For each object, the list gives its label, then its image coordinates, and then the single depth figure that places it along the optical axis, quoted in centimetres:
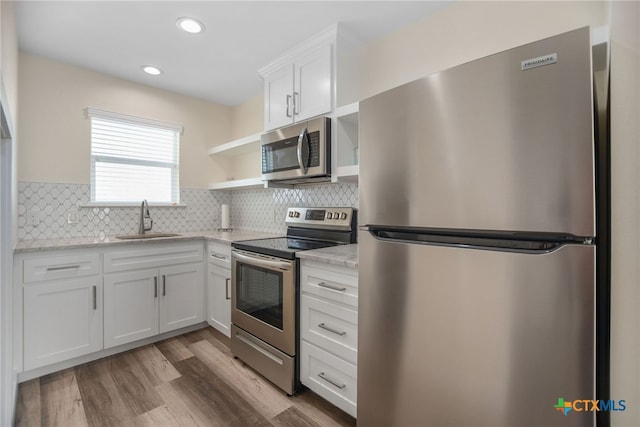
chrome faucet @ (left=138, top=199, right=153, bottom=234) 288
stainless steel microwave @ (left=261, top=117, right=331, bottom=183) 206
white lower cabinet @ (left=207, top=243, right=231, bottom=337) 254
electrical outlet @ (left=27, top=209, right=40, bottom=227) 237
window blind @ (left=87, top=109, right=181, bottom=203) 277
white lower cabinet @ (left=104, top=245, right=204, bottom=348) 233
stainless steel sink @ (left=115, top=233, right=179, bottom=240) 279
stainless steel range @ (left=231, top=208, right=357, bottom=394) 183
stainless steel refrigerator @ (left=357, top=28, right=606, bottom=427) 81
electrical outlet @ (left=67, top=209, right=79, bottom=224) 257
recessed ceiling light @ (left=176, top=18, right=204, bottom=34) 197
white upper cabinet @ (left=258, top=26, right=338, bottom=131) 210
